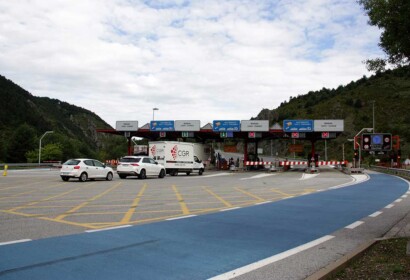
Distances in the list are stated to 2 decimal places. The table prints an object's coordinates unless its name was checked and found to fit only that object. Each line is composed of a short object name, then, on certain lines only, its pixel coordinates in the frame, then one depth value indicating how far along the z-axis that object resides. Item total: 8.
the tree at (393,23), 6.62
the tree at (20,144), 95.45
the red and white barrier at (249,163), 45.31
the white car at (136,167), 29.33
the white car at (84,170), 25.42
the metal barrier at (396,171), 34.47
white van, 35.25
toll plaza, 46.26
